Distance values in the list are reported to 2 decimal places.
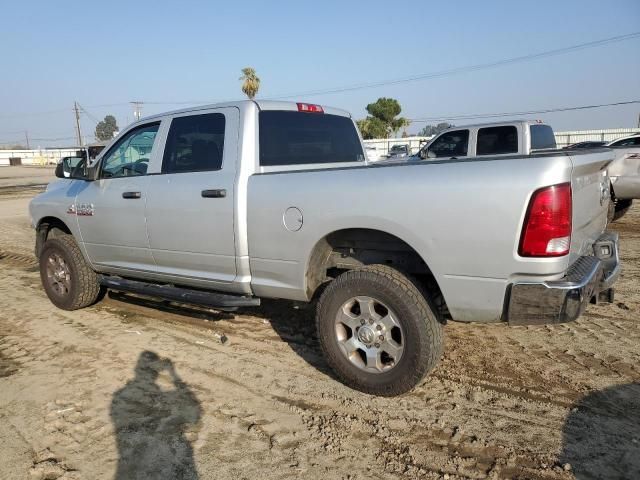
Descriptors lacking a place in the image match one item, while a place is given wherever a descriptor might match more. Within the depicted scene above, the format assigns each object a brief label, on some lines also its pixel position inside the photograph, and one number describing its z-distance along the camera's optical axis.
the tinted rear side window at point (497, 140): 8.08
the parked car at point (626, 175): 8.67
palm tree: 48.19
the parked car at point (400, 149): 33.75
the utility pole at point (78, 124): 78.88
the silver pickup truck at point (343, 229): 2.81
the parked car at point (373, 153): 25.02
